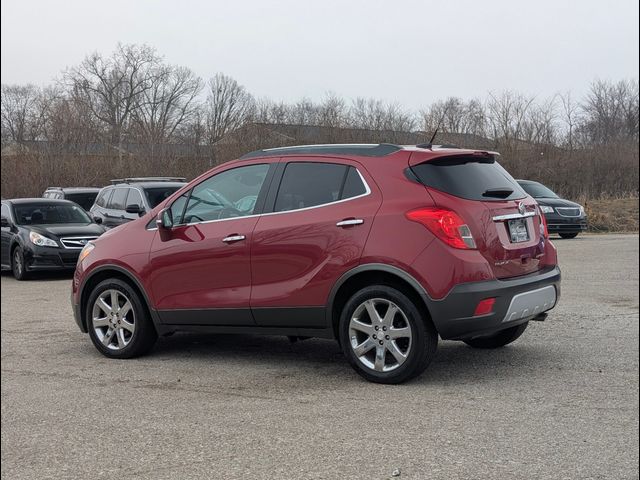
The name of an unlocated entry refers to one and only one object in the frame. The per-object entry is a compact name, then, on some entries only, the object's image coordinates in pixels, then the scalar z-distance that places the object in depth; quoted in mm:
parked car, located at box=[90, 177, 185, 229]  16078
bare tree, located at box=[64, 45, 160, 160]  33969
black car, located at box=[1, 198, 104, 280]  14125
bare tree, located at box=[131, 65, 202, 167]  31691
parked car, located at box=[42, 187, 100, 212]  20620
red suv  5477
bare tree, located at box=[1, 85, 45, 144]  29922
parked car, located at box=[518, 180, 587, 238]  21062
